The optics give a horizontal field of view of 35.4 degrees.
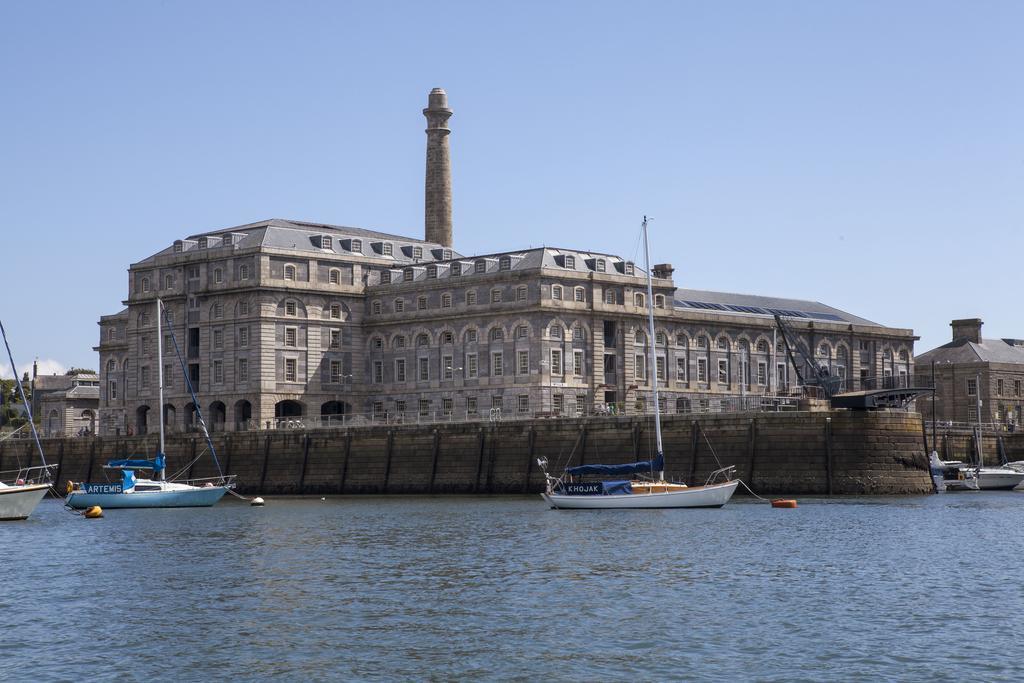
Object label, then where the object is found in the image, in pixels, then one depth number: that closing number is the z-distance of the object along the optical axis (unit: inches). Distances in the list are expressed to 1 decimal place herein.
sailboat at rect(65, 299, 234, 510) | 3988.7
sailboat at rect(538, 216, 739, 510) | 3390.7
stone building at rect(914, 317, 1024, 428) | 6702.8
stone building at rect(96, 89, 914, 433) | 5093.5
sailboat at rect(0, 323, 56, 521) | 3346.5
